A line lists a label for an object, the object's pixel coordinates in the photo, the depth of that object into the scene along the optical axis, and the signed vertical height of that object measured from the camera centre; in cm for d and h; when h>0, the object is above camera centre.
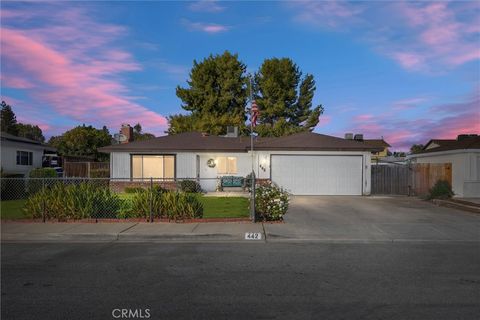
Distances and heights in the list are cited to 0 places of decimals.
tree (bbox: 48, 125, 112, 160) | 6262 +371
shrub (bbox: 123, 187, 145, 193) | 2611 -133
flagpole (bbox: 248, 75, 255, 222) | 1355 -114
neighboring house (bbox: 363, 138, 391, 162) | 6678 +413
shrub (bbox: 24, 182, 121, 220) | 1411 -119
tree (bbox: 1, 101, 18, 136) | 9088 +1095
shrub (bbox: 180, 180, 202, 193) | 2567 -108
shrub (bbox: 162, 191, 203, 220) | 1409 -130
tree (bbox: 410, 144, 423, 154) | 8982 +457
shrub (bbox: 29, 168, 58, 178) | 2714 -38
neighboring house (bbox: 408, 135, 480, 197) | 2466 +15
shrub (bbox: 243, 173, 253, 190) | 2712 -94
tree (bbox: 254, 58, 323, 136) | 4838 +780
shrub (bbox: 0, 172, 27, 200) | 2266 -122
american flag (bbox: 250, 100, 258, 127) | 1970 +254
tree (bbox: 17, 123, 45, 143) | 9628 +891
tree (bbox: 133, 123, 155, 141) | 8686 +772
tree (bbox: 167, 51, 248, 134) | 4862 +842
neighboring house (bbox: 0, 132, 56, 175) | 3086 +101
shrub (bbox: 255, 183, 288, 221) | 1413 -117
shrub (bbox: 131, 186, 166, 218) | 1432 -121
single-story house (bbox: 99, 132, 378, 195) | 2583 +44
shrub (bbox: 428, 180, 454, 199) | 2219 -114
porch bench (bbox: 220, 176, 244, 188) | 2786 -85
